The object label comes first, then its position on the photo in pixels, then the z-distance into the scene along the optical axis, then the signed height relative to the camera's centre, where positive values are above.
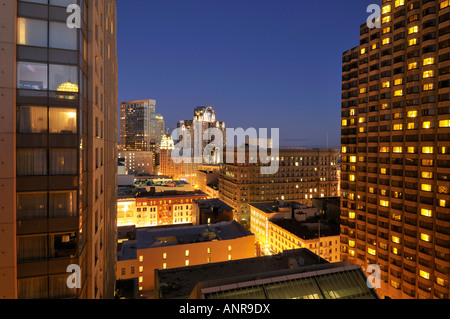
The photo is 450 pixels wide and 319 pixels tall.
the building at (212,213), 82.62 -18.87
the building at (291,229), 74.31 -23.21
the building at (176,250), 53.72 -20.50
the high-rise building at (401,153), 46.88 +0.35
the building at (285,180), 128.25 -12.64
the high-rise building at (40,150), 13.52 +0.22
